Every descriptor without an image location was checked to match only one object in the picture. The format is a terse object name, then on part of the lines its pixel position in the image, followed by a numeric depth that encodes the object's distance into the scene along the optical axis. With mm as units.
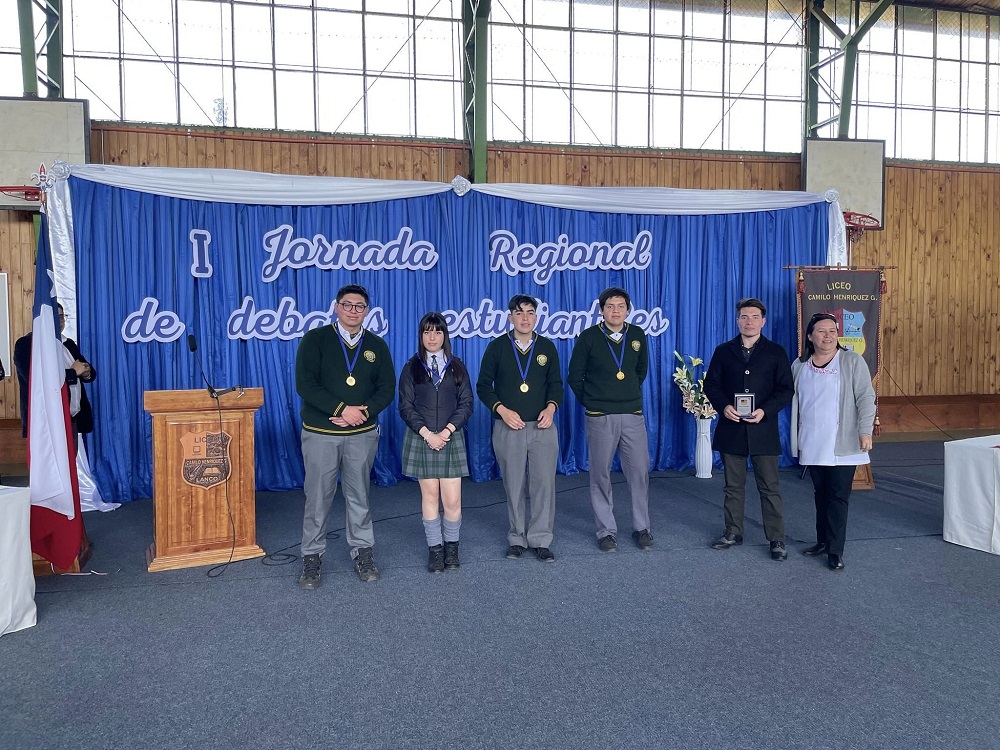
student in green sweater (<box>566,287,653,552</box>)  4004
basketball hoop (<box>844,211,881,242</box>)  6449
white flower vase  6145
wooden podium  3699
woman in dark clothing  3566
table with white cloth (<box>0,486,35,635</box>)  2830
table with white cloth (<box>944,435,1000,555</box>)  3934
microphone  3428
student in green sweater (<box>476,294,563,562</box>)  3779
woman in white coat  3613
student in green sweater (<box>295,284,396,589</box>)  3412
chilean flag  3391
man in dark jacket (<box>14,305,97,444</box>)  4520
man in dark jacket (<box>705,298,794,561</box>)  3812
